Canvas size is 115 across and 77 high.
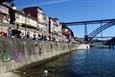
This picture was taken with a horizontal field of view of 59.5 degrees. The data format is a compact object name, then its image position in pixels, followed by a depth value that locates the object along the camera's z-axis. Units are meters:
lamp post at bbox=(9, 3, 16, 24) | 23.39
